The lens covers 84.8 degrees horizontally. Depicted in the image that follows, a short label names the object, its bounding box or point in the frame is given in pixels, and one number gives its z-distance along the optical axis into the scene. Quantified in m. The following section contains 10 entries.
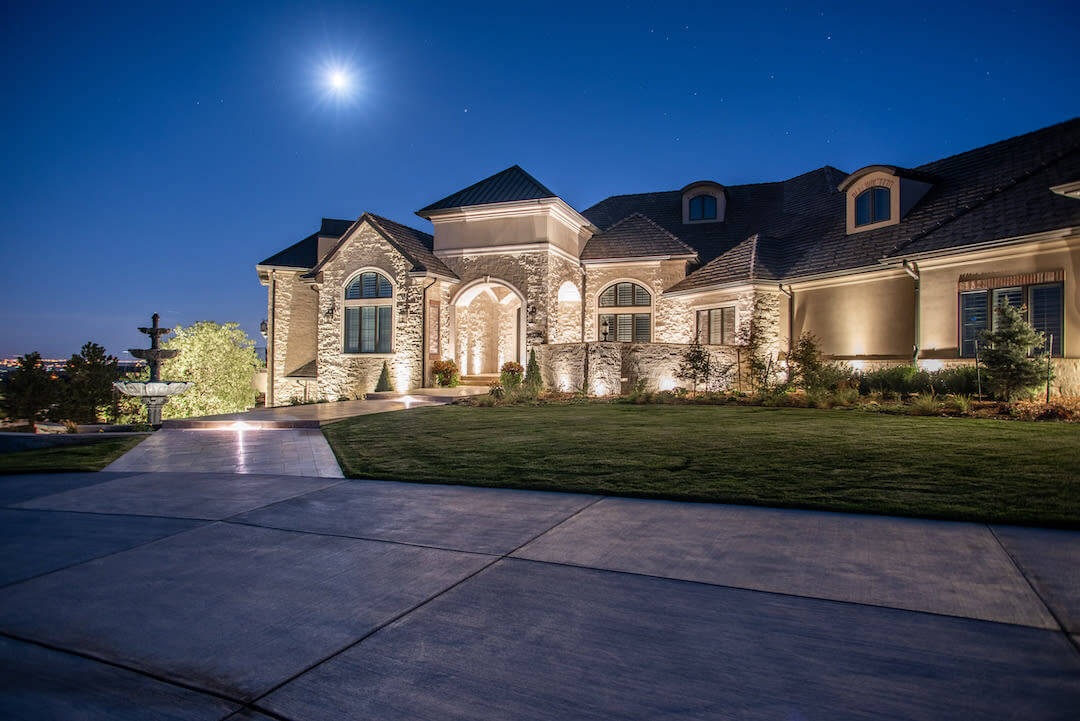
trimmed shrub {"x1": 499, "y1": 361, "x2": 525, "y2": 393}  17.01
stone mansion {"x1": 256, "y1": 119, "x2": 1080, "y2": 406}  14.52
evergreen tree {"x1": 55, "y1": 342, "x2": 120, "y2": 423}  20.61
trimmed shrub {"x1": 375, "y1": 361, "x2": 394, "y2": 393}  21.30
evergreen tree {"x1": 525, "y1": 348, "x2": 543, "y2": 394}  17.58
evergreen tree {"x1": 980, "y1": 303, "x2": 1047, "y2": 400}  11.82
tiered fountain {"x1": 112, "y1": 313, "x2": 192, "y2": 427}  12.33
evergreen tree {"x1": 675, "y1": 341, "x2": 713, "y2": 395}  17.50
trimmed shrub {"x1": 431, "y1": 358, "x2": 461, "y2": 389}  21.58
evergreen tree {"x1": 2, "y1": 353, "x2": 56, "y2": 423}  19.81
